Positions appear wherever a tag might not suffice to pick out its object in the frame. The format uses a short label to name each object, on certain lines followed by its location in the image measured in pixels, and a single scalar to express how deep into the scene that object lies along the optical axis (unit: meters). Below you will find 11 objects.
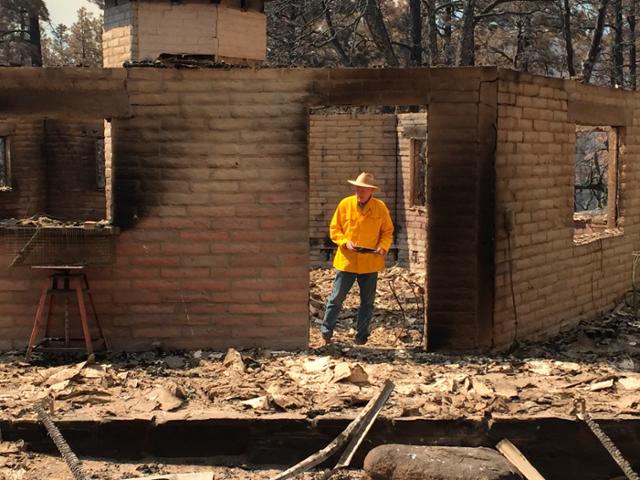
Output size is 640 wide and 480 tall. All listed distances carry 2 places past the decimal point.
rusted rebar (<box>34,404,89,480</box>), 5.48
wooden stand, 7.31
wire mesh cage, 7.50
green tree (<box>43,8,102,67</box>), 31.38
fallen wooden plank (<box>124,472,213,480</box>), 5.55
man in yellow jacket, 8.00
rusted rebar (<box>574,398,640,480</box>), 5.60
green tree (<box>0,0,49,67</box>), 25.27
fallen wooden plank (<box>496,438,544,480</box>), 5.64
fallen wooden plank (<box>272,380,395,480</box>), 5.53
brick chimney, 11.74
